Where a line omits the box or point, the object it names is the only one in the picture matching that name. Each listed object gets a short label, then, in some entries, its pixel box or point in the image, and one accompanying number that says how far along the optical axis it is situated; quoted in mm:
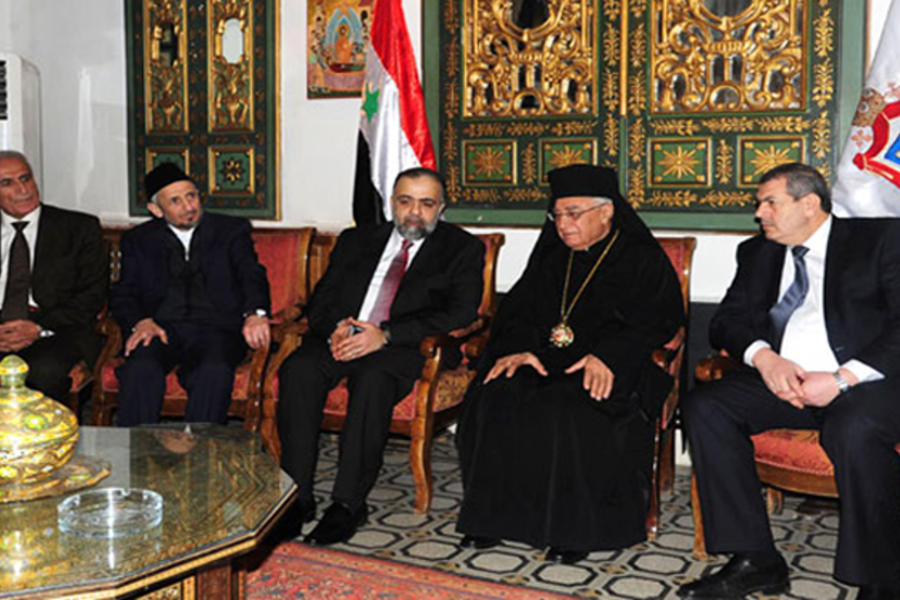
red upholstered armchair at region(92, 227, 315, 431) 4012
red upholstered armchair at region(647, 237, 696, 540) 3598
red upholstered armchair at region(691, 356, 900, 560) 3029
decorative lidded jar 2301
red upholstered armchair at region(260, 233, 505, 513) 3775
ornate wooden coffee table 1908
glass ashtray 2139
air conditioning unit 5586
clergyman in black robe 3377
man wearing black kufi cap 4215
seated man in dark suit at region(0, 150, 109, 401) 4430
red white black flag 4816
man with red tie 3705
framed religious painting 5082
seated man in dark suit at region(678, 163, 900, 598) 2852
